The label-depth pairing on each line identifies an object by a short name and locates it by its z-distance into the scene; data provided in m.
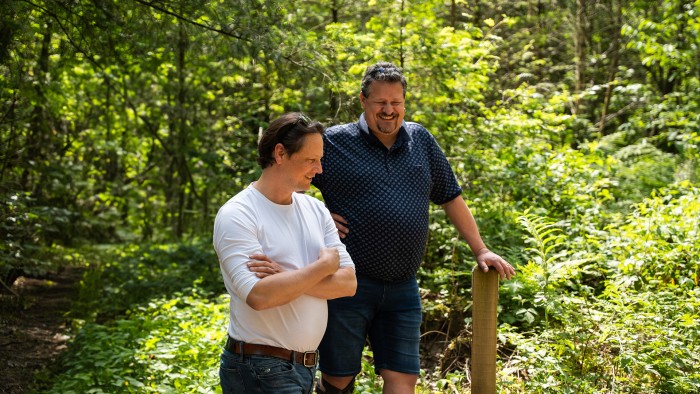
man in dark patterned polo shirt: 3.57
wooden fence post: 3.47
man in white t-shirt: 2.63
